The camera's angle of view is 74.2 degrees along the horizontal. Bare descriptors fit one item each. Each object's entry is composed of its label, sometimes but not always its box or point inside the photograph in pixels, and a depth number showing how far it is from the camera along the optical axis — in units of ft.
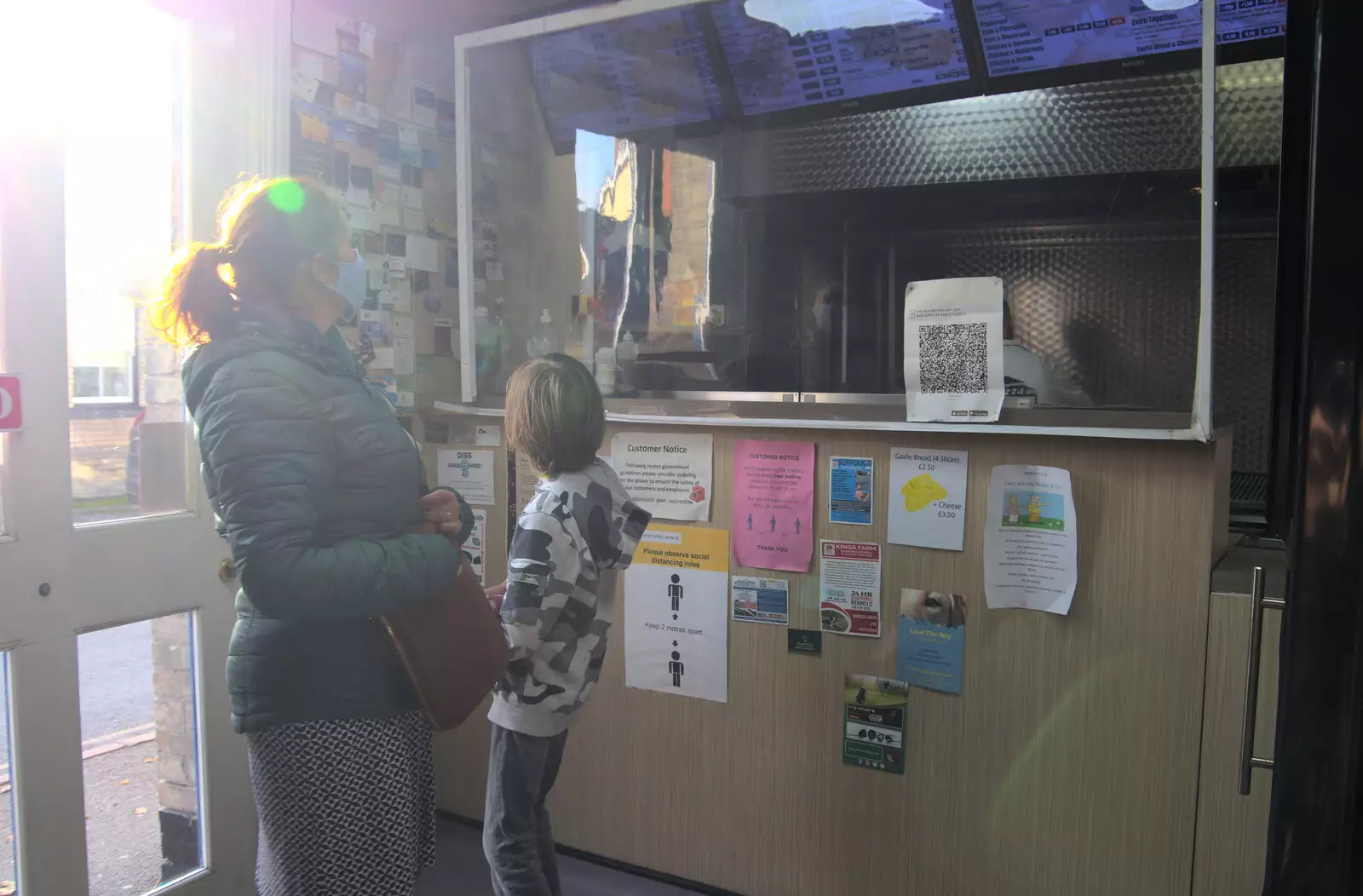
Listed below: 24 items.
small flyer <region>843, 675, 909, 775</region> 5.99
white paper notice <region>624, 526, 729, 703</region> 6.64
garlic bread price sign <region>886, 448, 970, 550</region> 5.74
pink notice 6.28
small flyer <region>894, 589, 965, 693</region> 5.79
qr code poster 5.49
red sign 5.11
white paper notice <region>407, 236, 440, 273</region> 7.79
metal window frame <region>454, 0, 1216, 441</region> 4.94
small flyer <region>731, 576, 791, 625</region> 6.40
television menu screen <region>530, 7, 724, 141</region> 7.42
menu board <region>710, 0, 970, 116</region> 6.89
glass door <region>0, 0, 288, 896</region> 5.20
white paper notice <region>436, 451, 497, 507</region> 7.68
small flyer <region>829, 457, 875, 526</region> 6.06
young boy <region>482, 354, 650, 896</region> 4.84
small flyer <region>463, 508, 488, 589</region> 7.70
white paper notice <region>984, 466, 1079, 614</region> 5.41
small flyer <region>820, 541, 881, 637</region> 6.07
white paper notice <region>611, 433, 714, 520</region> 6.66
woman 3.59
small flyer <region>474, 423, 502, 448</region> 7.63
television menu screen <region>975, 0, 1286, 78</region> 6.17
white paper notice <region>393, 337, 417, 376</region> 7.69
